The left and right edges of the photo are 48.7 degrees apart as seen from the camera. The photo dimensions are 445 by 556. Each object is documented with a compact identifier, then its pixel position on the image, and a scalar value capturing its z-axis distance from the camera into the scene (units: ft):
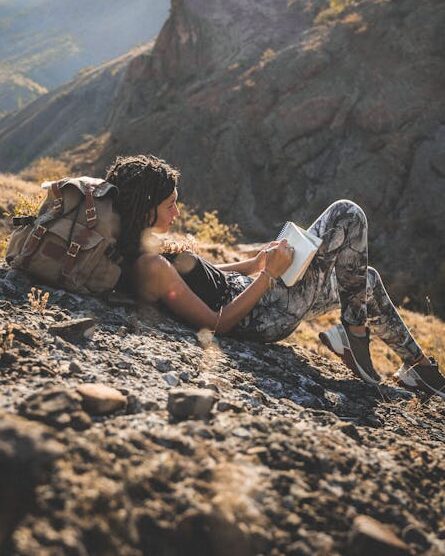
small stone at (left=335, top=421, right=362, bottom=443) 8.53
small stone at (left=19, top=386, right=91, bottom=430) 6.40
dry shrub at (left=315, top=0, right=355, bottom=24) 82.94
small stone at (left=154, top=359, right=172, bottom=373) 10.22
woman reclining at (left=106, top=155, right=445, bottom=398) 12.40
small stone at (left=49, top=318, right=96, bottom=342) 10.24
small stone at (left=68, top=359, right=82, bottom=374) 8.70
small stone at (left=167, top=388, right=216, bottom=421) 7.54
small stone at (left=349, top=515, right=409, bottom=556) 5.56
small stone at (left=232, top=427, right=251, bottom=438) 7.27
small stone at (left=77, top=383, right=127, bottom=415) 7.10
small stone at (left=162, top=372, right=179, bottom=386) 9.54
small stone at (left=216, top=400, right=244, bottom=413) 8.23
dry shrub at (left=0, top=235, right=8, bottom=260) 18.30
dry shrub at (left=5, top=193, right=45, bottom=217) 19.72
